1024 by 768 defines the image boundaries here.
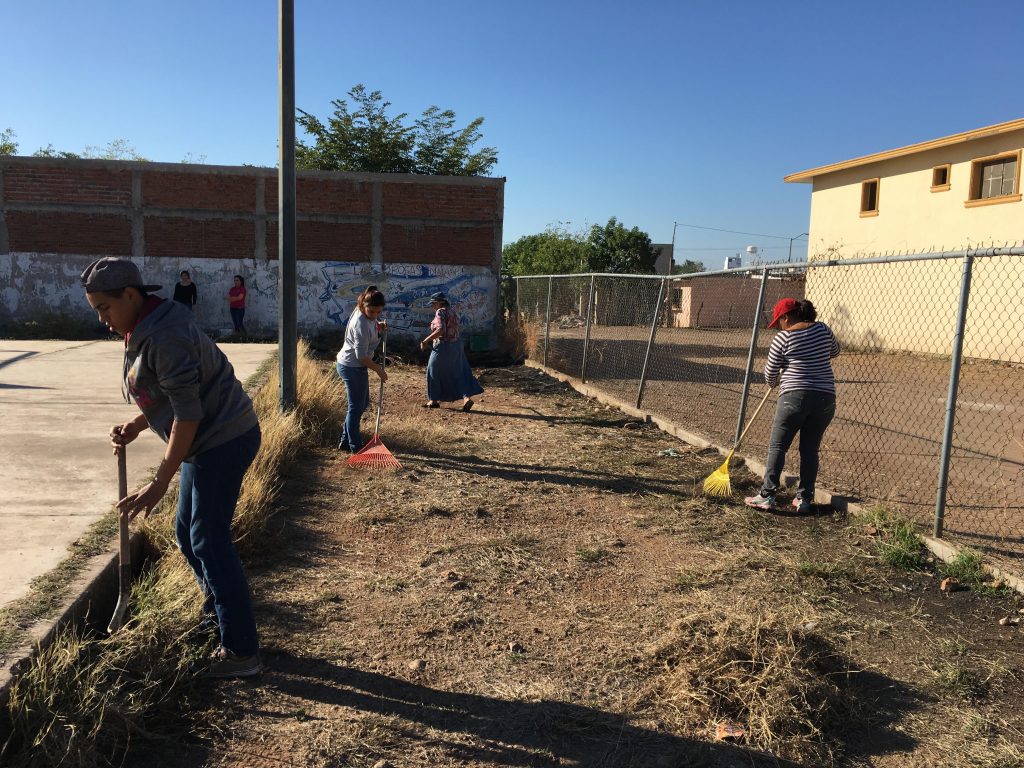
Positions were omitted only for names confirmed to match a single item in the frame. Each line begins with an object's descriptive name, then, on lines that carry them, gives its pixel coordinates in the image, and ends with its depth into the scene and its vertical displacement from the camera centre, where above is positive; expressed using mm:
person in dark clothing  17625 -168
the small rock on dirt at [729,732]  3061 -1662
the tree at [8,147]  35434 +5895
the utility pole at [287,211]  7684 +746
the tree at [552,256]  37906 +2127
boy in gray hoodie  2891 -563
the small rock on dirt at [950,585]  4582 -1576
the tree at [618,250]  37188 +2420
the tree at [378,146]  26641 +4972
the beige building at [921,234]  17312 +2057
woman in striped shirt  5828 -595
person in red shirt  18031 -355
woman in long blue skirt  10062 -988
